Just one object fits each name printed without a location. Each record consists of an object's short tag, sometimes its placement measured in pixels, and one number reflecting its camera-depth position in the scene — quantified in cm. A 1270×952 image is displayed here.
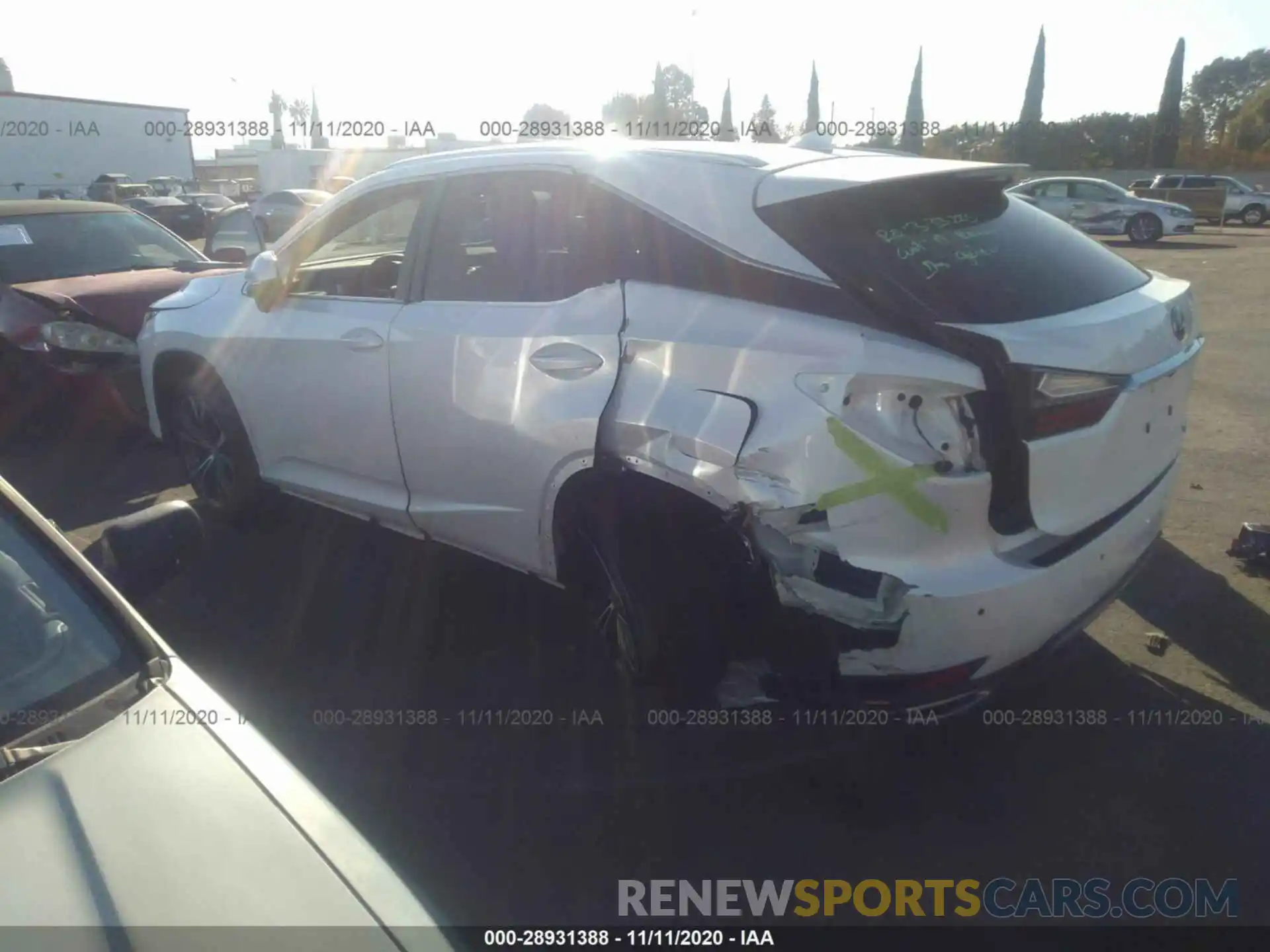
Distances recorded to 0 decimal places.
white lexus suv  265
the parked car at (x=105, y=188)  2408
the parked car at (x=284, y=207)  2073
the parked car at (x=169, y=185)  3234
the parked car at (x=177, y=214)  2342
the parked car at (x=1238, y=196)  3078
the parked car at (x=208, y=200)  2802
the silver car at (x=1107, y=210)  2391
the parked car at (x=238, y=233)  1347
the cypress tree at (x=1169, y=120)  4197
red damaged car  647
